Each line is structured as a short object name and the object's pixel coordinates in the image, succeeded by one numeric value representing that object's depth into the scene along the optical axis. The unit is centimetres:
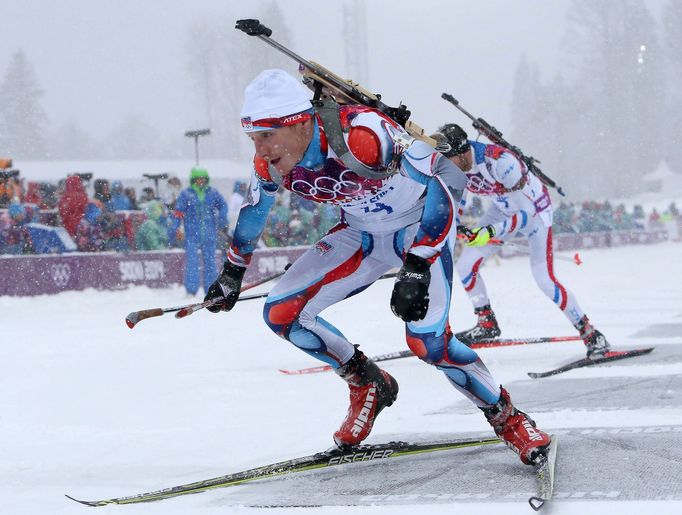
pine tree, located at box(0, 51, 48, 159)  7456
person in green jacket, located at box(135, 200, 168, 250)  1511
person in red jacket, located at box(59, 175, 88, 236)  1439
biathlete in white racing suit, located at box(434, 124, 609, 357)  791
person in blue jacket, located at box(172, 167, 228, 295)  1441
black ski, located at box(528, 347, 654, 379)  691
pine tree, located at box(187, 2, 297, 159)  8212
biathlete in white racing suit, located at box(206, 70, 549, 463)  401
